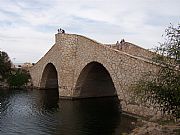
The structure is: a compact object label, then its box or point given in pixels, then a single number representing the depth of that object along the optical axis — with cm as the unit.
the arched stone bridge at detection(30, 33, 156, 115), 2042
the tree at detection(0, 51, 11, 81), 3753
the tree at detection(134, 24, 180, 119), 999
